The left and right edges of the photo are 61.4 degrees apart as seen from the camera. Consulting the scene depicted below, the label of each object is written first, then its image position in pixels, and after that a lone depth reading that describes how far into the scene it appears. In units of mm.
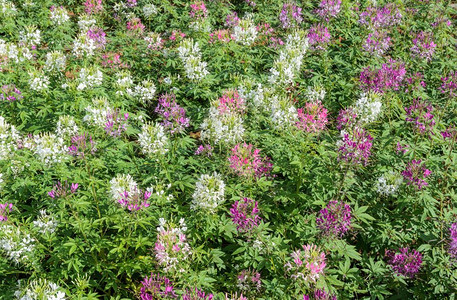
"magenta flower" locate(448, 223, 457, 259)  4285
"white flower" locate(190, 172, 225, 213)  4500
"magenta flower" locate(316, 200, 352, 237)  4312
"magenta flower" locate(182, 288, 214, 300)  3524
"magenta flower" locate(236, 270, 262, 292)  4371
